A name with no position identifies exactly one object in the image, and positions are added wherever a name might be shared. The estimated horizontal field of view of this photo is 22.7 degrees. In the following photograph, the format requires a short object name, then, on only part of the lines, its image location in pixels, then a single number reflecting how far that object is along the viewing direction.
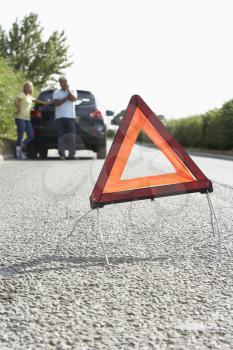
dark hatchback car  14.03
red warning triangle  3.75
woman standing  14.24
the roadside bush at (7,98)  15.81
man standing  13.15
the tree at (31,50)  38.34
